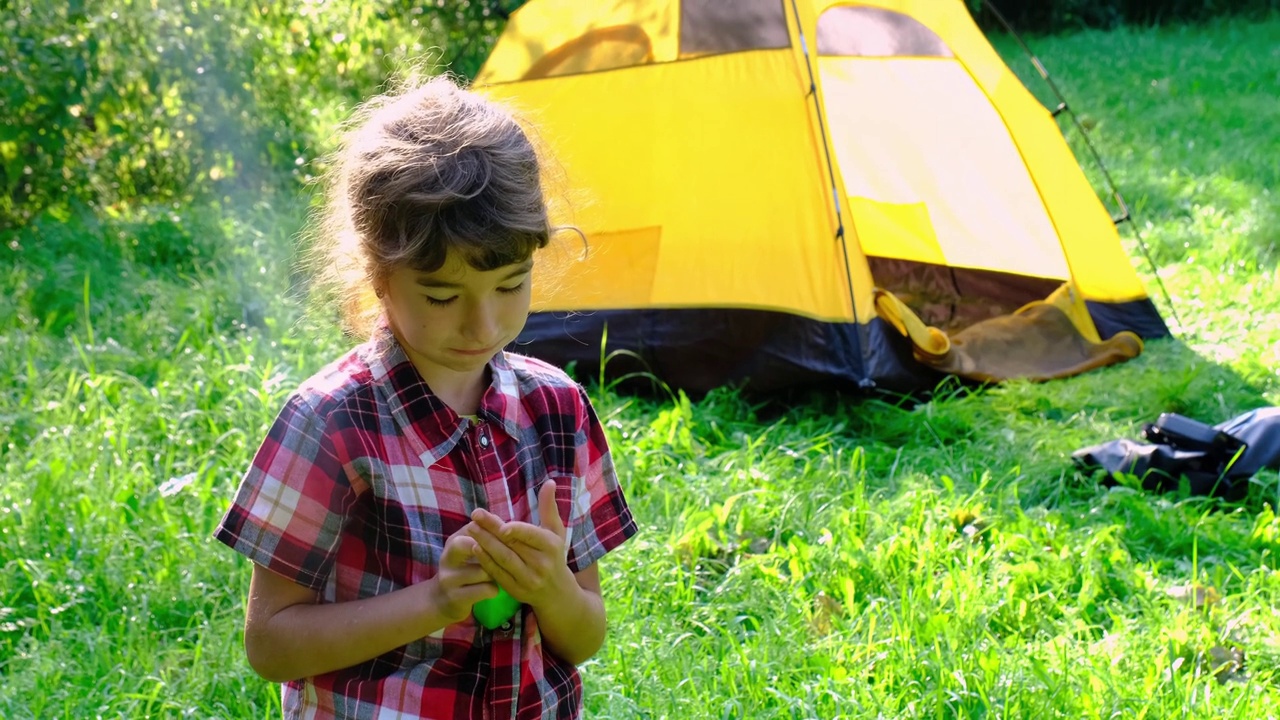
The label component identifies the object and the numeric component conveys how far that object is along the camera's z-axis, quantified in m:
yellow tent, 3.88
